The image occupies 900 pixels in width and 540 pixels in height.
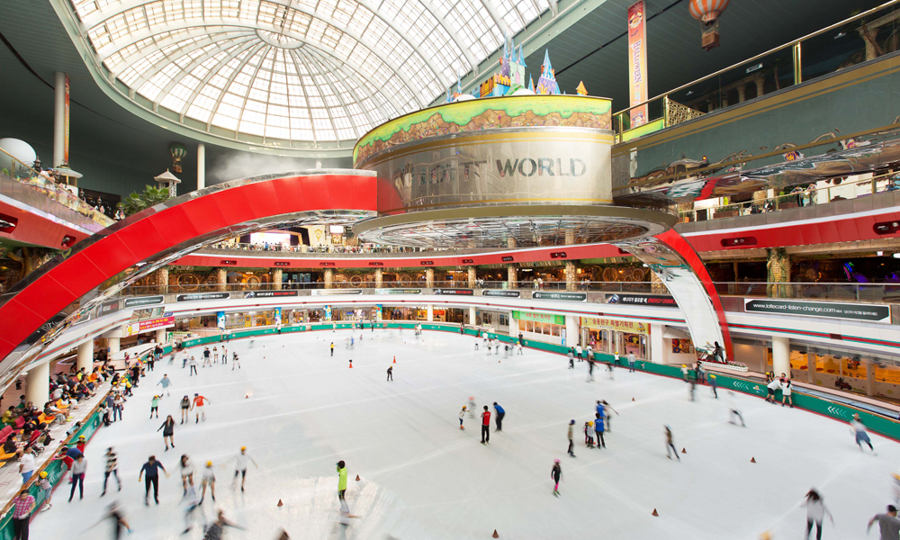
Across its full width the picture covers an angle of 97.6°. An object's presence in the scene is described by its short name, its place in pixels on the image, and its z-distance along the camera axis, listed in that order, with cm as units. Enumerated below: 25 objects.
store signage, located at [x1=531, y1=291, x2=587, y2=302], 3049
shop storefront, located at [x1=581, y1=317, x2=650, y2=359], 2800
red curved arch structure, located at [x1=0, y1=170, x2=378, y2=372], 596
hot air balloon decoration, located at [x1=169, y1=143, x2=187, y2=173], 4586
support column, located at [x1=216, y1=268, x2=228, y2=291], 4794
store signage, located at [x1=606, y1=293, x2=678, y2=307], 2429
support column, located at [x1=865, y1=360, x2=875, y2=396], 1848
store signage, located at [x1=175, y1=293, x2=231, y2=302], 3536
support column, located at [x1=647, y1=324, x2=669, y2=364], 2542
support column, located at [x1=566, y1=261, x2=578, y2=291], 3994
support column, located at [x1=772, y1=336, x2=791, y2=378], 1994
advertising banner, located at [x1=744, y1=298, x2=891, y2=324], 1561
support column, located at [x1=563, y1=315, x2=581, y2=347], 3212
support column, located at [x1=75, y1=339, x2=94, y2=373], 2350
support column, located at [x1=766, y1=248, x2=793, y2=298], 2372
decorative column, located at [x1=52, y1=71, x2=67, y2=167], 2773
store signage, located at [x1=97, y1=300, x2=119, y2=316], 2211
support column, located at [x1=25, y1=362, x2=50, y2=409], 1695
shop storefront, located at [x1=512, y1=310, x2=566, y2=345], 3406
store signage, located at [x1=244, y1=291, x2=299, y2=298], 4197
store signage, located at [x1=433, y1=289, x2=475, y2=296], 4401
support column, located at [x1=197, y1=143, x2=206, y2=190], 4594
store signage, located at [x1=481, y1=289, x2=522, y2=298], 3766
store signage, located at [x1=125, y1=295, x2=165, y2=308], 2808
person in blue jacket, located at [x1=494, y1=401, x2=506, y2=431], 1552
